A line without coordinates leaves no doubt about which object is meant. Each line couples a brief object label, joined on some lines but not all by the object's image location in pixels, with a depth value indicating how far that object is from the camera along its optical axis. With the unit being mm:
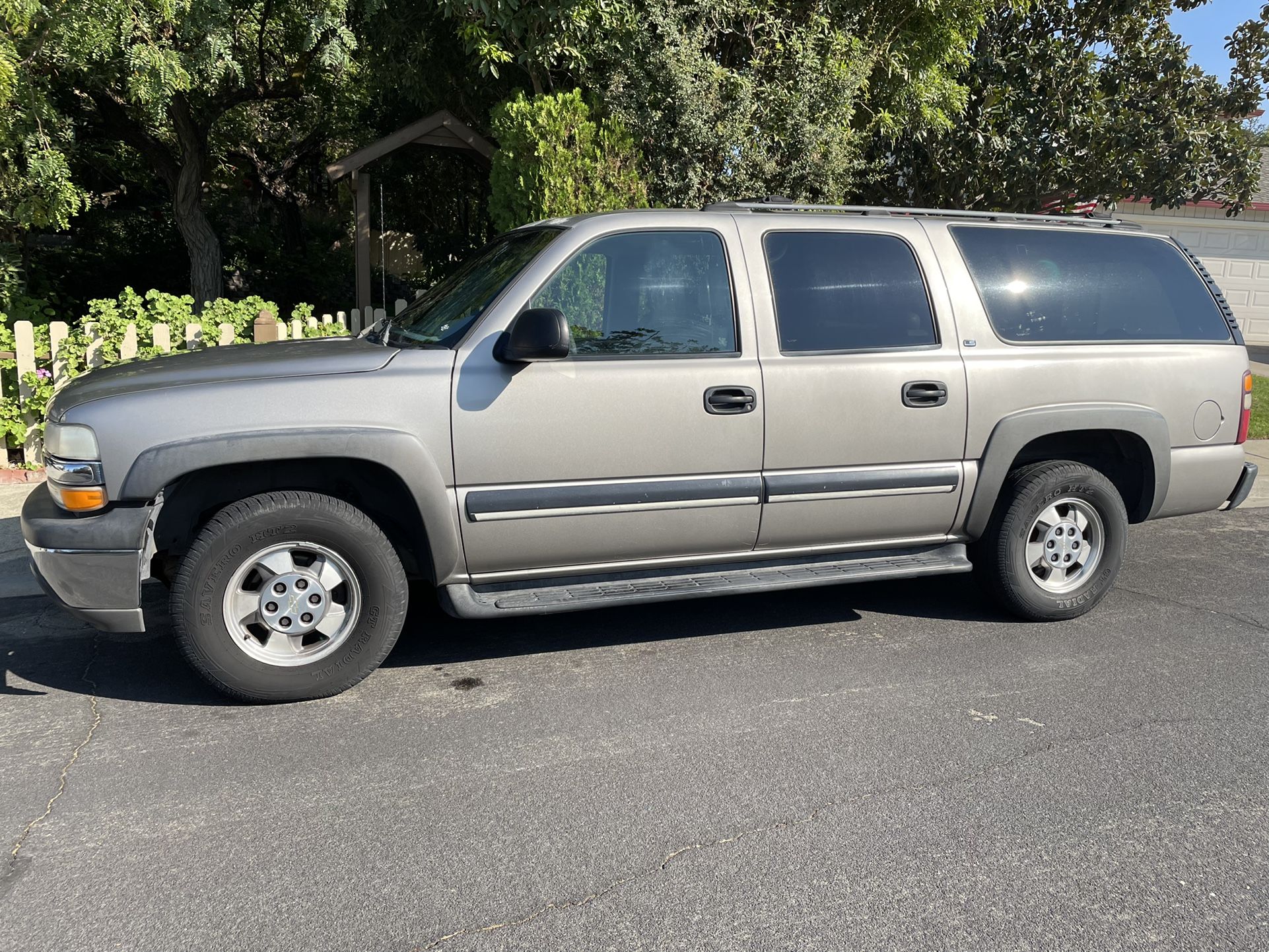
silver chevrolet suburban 3680
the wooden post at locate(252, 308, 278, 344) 7625
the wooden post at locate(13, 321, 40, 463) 7000
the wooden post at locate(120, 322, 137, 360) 7160
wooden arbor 11195
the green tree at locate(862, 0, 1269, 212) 12242
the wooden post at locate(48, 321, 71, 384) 7095
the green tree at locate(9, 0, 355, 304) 8125
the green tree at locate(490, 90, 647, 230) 8297
